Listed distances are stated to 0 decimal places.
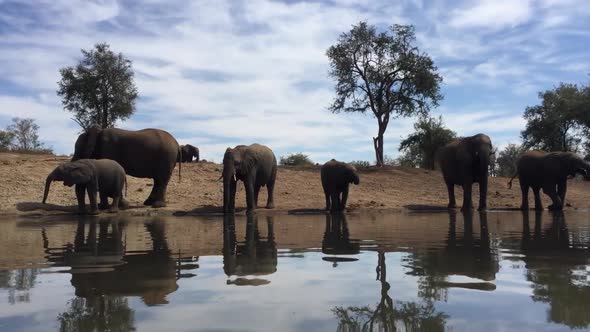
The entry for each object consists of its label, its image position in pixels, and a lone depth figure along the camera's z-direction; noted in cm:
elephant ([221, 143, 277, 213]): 1722
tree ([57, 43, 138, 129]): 4147
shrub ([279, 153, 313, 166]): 5914
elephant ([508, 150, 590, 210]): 2086
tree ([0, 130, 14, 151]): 6103
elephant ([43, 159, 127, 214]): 1529
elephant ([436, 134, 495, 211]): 2058
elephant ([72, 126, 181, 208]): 1798
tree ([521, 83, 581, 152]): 5041
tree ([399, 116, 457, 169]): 4638
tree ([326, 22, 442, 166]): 3838
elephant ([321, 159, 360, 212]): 1847
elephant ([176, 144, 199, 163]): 3381
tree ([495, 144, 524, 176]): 7852
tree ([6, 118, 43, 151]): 6619
